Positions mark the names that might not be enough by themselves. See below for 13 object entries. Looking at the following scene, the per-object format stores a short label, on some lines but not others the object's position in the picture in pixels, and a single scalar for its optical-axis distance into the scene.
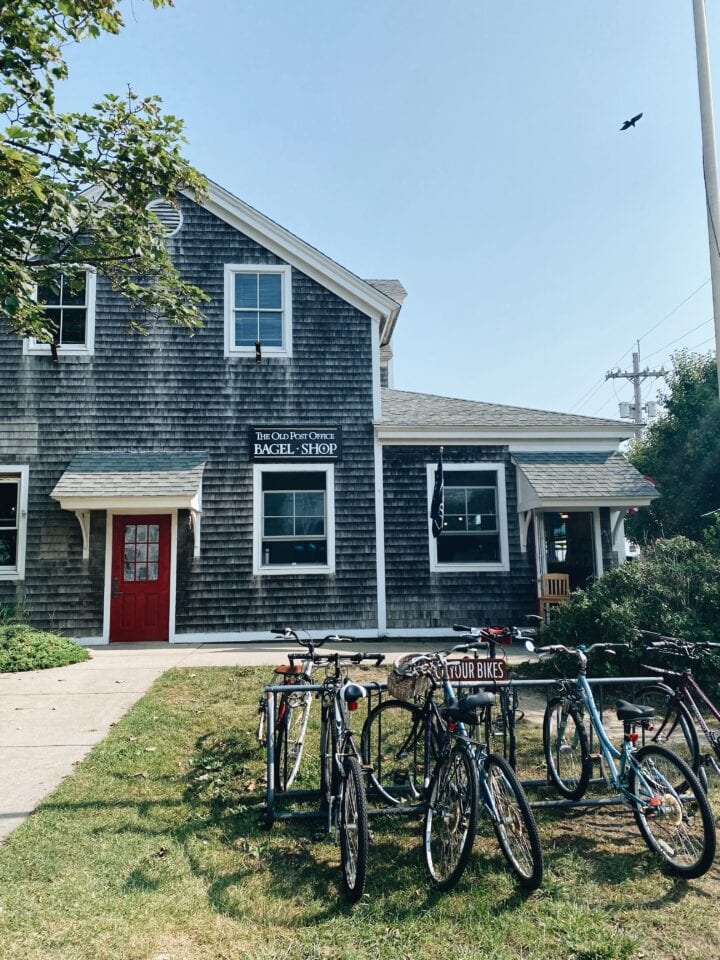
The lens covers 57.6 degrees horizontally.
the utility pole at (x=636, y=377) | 42.31
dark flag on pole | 11.81
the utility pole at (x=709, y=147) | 9.34
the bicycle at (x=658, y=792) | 3.70
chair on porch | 11.66
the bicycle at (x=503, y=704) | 4.85
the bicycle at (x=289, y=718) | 5.02
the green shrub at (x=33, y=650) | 9.09
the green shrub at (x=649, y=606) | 8.04
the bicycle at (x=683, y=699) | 4.31
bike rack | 4.37
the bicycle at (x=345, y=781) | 3.47
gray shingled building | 11.52
